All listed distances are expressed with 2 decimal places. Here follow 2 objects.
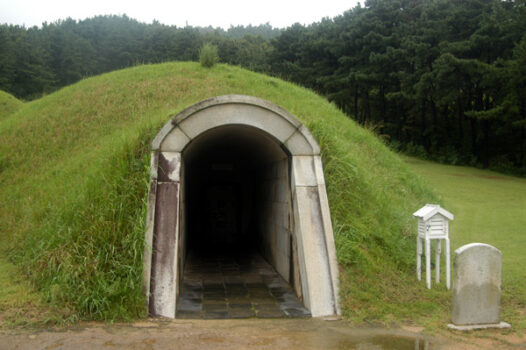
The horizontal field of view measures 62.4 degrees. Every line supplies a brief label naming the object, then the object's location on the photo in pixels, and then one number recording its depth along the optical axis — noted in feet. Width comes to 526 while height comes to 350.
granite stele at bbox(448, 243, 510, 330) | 15.53
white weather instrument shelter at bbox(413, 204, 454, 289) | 19.19
